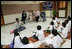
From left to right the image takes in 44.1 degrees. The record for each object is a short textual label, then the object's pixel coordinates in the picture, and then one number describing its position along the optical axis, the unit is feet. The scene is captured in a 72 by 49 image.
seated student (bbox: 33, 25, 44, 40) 9.33
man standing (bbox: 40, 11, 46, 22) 21.55
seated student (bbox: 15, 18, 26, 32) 14.16
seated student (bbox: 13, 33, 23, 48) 7.51
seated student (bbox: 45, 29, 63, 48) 6.98
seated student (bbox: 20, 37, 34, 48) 6.70
